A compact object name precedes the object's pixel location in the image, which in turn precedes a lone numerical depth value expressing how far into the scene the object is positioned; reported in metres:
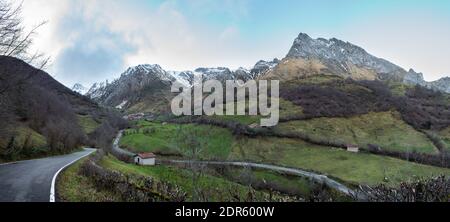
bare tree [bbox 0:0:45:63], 26.52
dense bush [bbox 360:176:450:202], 10.61
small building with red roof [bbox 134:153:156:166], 79.12
